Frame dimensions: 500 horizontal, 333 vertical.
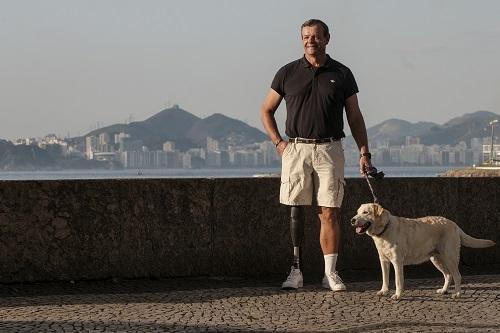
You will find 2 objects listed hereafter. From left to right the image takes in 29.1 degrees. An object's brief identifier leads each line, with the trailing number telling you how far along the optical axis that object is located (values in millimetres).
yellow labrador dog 7703
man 8023
